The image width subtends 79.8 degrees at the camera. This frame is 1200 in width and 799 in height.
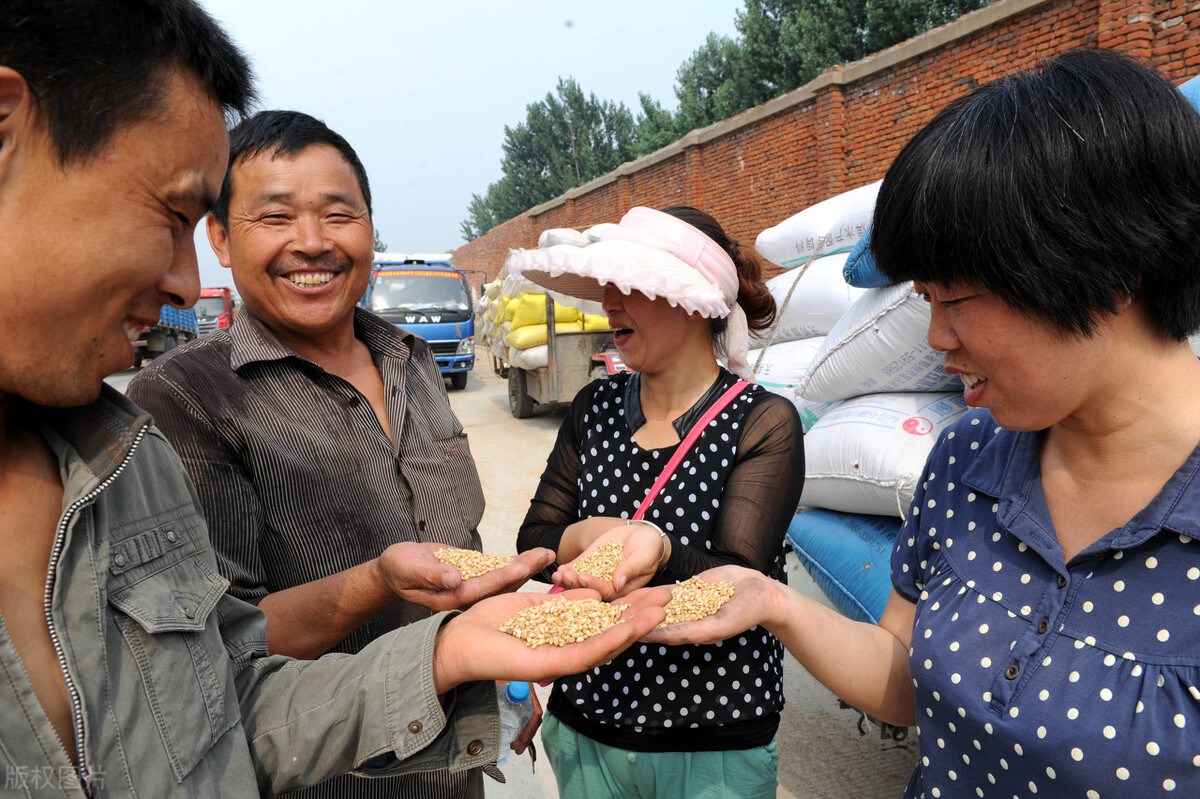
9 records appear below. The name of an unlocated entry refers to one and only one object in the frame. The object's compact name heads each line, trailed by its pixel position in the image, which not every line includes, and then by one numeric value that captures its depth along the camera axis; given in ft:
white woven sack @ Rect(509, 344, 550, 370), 33.47
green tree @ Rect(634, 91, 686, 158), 119.44
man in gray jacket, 2.72
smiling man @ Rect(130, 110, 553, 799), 4.98
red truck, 77.00
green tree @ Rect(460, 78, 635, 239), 155.02
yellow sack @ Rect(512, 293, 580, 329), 35.42
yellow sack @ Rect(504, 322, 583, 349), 33.75
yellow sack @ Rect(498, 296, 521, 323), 38.02
